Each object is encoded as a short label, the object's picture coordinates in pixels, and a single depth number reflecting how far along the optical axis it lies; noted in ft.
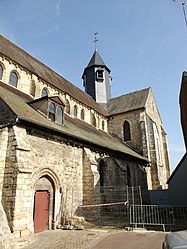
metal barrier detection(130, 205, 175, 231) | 42.04
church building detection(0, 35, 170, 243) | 28.33
